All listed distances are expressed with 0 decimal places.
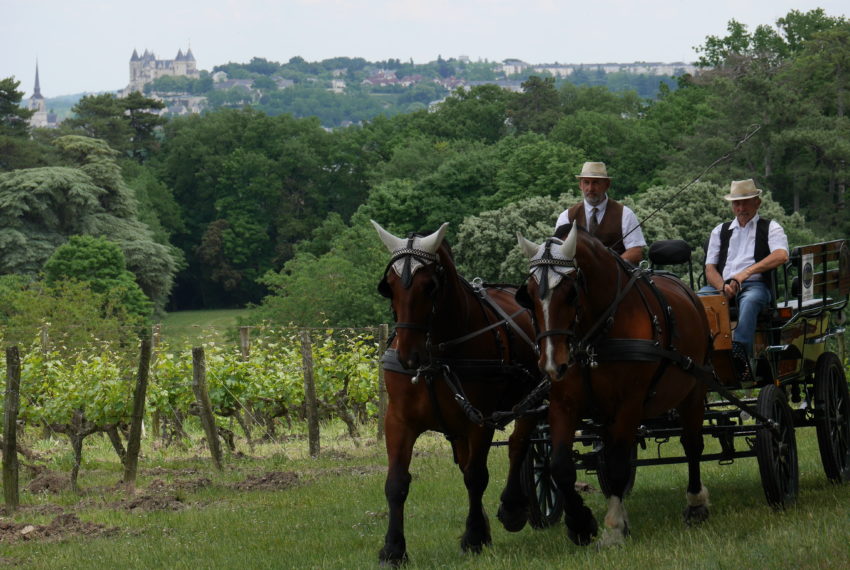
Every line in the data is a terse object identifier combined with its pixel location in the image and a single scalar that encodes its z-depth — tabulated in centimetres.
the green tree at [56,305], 5944
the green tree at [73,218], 7344
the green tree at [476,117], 10831
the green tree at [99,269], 7062
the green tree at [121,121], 10912
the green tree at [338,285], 6981
